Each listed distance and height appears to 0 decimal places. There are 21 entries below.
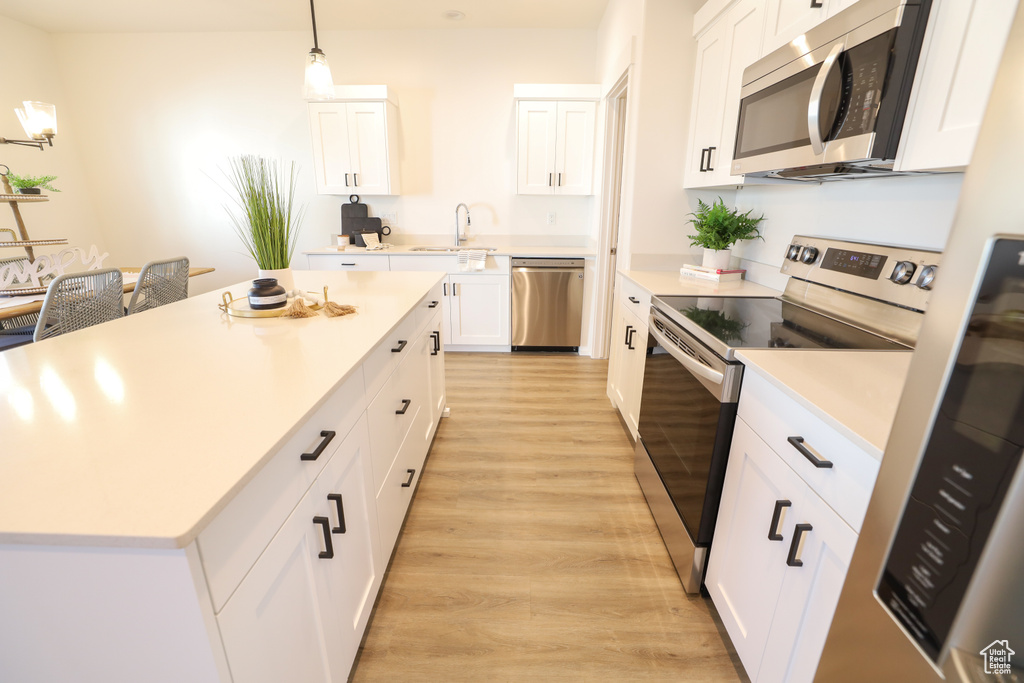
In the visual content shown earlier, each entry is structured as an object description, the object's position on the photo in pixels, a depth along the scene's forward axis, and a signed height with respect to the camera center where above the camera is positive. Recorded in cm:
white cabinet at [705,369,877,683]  90 -75
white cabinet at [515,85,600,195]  368 +64
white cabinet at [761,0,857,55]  138 +66
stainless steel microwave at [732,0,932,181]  112 +36
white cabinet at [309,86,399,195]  377 +60
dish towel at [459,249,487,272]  377 -36
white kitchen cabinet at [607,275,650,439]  222 -71
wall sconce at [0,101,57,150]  291 +56
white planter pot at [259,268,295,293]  178 -26
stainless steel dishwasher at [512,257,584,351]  379 -73
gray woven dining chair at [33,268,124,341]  205 -45
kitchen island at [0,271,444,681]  60 -44
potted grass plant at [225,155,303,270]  166 -3
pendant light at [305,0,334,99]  212 +64
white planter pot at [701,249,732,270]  226 -19
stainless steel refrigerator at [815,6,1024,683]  42 -24
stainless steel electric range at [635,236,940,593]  131 -35
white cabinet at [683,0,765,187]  185 +61
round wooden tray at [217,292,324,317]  159 -35
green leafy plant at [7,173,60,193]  303 +18
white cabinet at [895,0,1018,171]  94 +31
